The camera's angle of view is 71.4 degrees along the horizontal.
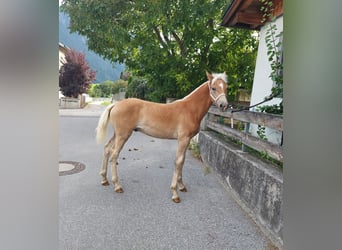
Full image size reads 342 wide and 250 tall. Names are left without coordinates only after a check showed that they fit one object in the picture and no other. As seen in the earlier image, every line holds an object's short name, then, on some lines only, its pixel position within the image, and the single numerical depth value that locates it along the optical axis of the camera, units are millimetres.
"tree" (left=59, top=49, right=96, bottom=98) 14719
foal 2645
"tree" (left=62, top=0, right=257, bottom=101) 5652
